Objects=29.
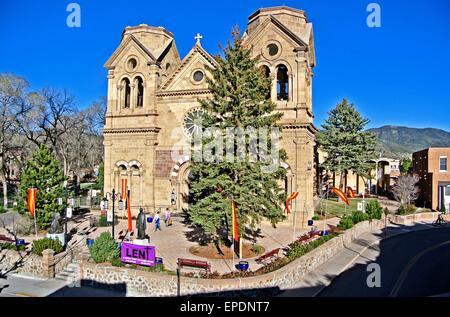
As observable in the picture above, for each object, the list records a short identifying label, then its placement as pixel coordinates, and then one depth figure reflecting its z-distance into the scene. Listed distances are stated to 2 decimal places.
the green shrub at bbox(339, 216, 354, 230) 25.28
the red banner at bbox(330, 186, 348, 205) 22.78
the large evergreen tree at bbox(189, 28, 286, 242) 17.62
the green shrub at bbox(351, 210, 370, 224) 28.17
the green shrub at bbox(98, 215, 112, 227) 26.38
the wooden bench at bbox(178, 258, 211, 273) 15.19
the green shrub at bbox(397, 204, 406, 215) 35.12
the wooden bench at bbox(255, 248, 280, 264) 16.66
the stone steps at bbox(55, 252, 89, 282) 17.16
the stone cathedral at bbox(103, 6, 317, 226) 26.78
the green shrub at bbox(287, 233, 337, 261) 17.19
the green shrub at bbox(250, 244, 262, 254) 18.91
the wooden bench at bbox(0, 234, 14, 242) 20.62
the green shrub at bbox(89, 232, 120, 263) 16.52
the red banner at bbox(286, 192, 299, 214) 23.73
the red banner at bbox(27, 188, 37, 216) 21.28
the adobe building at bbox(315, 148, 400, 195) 56.22
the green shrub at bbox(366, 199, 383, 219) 30.55
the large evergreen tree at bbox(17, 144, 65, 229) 23.64
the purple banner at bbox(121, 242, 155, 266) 15.66
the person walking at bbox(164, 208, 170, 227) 26.12
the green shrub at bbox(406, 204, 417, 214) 37.16
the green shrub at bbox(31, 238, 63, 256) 18.53
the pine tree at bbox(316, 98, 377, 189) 45.44
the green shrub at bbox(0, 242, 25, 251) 18.86
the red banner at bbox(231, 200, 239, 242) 15.80
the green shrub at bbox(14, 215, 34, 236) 23.66
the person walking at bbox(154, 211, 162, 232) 24.39
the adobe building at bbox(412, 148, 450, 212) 38.94
